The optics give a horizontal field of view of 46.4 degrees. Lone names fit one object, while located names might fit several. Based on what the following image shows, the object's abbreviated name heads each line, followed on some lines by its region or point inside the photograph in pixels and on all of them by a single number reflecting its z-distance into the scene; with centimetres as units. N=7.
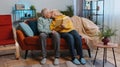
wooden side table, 224
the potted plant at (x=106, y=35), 231
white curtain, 339
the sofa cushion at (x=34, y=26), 291
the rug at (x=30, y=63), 247
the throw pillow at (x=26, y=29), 276
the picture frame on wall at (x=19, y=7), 381
